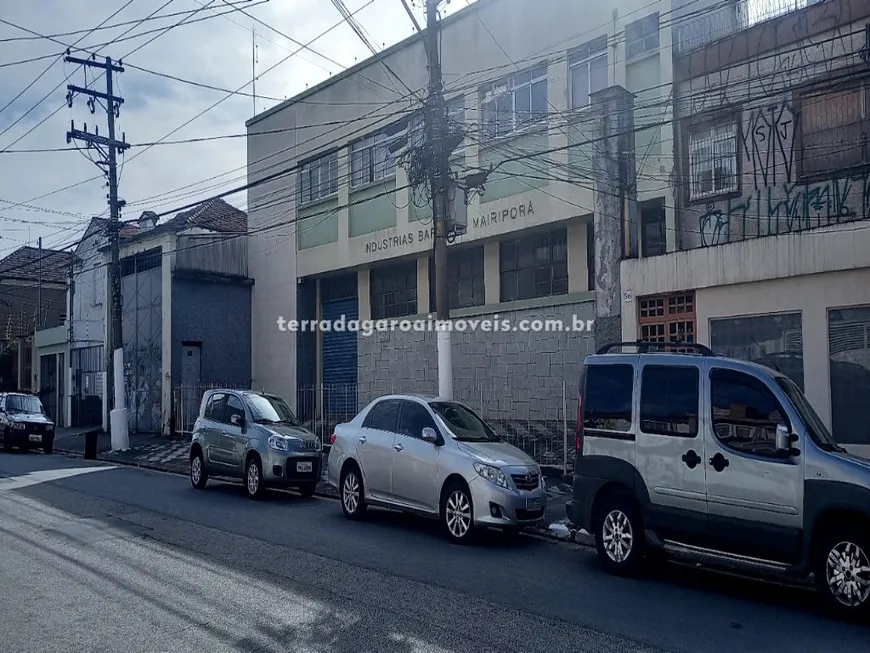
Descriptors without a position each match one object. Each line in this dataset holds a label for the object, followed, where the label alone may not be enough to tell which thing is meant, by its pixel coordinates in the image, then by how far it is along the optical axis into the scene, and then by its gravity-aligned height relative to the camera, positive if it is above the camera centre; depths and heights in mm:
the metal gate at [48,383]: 34438 -1096
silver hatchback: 13805 -1571
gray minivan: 7008 -1191
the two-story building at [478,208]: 16906 +3635
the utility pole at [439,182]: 13531 +2818
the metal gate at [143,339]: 27594 +587
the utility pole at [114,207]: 22719 +4190
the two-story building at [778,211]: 12633 +2307
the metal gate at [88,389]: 31750 -1267
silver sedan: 9953 -1507
